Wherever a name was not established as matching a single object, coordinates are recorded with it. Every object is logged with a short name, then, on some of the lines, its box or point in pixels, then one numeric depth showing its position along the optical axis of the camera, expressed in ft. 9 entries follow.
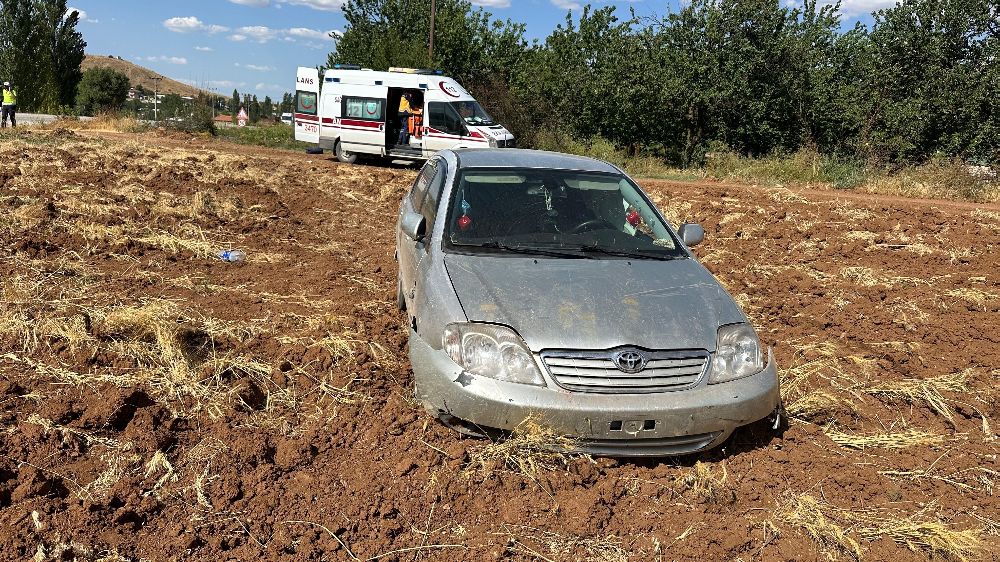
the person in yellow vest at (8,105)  84.58
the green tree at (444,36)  123.75
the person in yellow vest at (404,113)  65.92
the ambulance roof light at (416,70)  65.38
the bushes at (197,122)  94.84
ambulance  63.67
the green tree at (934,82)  70.85
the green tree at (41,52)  136.84
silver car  11.87
